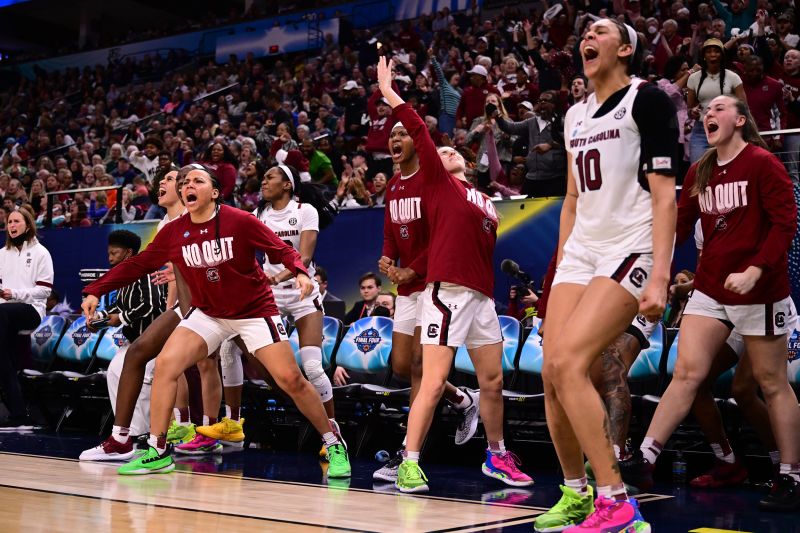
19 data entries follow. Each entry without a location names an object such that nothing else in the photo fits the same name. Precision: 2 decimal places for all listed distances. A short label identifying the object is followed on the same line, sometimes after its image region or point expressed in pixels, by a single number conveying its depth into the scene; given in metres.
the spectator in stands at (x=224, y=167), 11.03
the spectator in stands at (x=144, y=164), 14.39
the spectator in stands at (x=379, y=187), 10.30
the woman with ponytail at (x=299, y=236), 6.71
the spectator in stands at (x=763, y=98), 8.77
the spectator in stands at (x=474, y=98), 11.63
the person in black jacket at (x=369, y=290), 8.59
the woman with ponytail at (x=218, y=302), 5.72
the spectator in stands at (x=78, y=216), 12.91
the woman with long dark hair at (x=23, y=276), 8.72
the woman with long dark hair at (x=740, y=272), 4.88
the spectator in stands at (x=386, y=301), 8.36
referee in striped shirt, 7.09
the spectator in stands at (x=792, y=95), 7.76
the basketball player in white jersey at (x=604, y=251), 3.63
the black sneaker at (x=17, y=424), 8.39
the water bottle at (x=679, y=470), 5.81
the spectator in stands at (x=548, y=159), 8.79
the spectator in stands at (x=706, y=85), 8.09
